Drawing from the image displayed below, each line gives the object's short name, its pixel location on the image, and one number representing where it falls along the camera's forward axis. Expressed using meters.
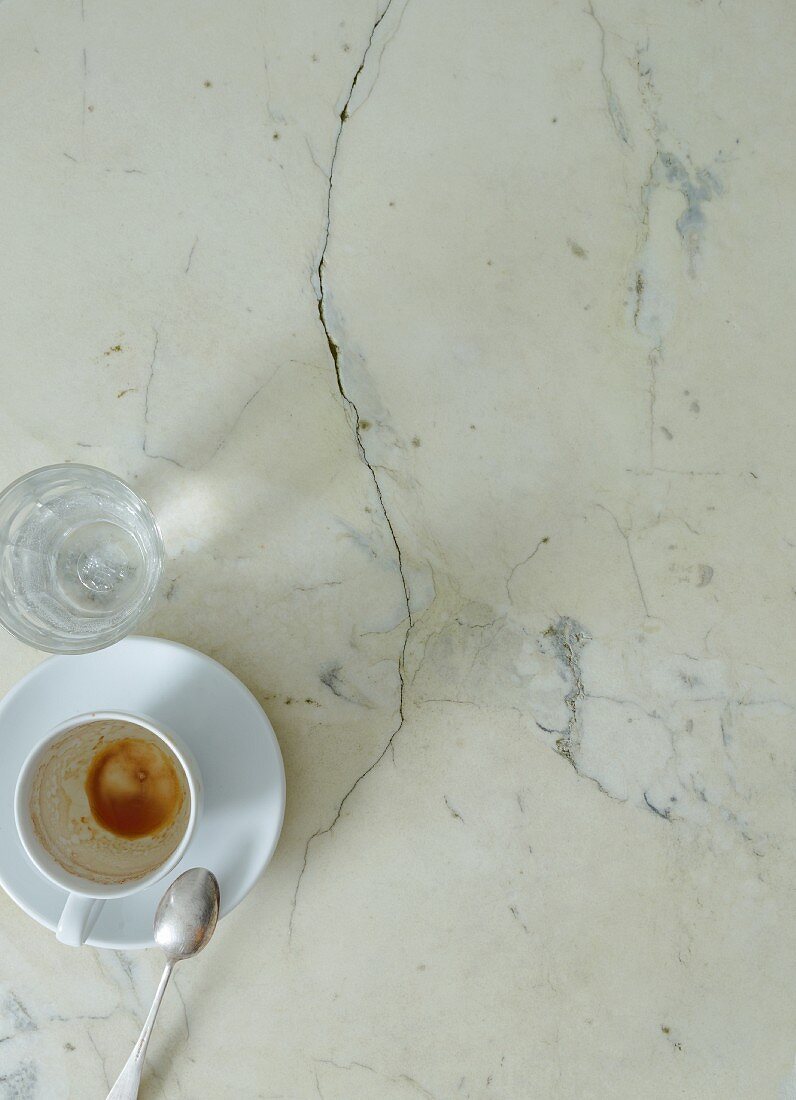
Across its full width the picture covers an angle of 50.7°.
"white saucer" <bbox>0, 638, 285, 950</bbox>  0.89
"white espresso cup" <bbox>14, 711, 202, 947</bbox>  0.80
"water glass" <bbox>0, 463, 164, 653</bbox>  0.88
